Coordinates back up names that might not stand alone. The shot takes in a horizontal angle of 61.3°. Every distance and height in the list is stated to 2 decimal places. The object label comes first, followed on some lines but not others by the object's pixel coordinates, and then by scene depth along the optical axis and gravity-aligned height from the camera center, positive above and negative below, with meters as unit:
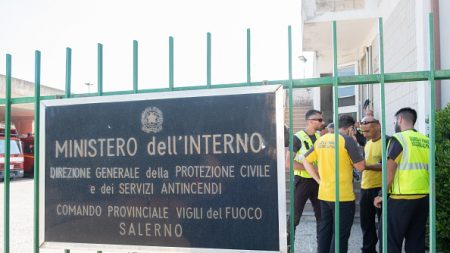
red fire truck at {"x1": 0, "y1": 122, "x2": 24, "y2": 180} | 15.89 -0.65
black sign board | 1.94 -0.17
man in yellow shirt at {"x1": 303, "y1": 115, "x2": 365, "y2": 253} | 3.52 -0.36
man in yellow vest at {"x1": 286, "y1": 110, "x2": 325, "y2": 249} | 4.57 -0.51
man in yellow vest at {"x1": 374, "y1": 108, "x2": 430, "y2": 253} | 3.27 -0.41
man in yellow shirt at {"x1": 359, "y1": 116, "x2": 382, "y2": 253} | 4.25 -0.54
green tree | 3.78 -0.36
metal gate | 1.95 +0.30
